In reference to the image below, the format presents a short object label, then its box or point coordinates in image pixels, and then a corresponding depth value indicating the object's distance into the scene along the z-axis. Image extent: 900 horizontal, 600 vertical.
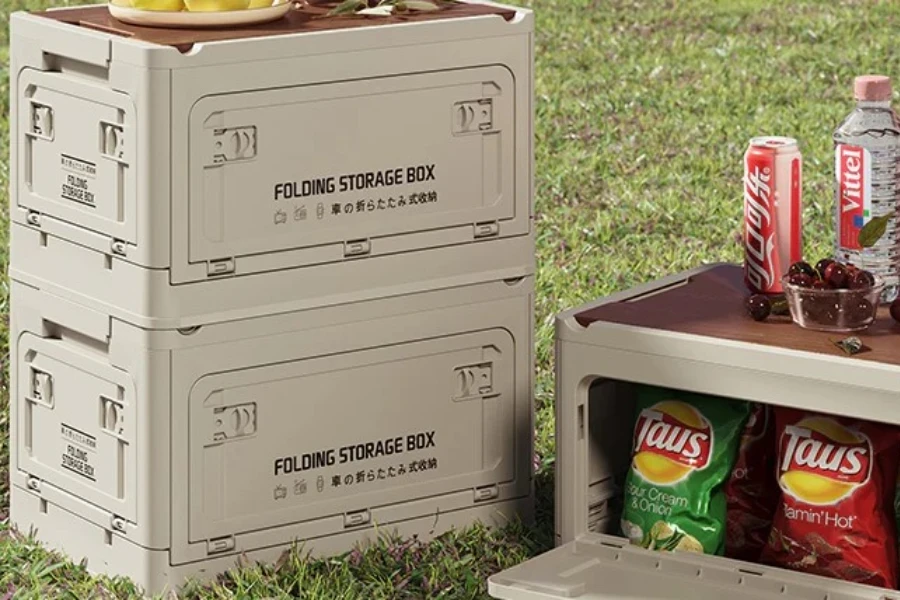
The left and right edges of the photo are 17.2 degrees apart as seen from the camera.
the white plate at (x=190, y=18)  5.37
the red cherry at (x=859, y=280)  5.33
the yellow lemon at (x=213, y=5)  5.43
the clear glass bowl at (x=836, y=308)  5.29
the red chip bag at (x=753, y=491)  5.49
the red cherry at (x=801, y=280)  5.35
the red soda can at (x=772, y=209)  5.55
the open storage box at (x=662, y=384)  5.06
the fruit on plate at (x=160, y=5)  5.46
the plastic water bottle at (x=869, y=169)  5.45
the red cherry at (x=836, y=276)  5.32
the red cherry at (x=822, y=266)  5.37
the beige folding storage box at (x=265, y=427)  5.35
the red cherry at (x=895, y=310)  5.36
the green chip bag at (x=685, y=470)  5.41
